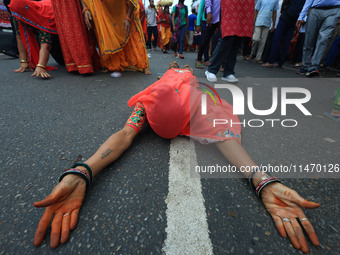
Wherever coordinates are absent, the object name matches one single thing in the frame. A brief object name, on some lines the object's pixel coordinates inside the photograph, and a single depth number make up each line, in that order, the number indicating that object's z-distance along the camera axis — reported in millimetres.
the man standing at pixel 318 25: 3141
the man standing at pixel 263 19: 4625
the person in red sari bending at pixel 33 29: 2609
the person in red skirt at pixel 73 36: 2645
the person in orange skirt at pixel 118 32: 2633
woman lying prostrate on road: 719
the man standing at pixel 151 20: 6676
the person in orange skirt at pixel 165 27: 7249
